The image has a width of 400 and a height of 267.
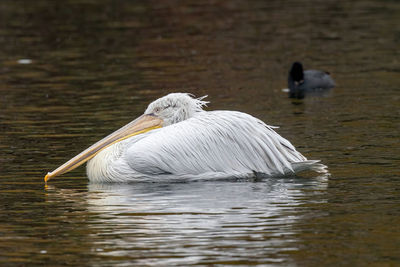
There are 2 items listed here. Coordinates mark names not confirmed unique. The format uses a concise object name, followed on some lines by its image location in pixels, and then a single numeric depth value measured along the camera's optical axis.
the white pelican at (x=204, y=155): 15.16
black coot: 24.77
